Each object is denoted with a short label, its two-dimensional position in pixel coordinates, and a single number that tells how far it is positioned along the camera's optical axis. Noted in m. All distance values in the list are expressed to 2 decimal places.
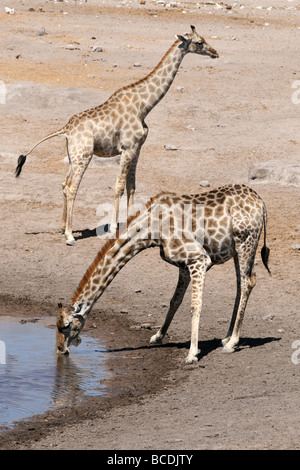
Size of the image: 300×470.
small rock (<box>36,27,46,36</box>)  30.84
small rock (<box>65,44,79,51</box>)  28.71
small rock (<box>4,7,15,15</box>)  34.69
